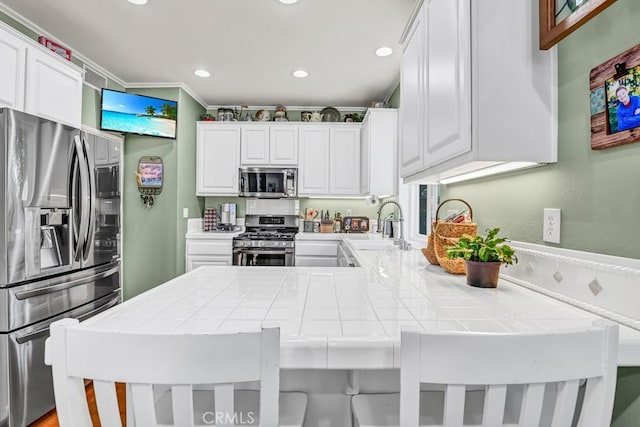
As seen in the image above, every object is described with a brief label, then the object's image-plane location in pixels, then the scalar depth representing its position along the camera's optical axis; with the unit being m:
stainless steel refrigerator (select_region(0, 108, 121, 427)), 1.77
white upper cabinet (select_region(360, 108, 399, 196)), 3.56
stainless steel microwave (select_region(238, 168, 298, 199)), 4.19
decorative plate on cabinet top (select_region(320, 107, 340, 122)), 4.35
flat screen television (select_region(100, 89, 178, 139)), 3.42
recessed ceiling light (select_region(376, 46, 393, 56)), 2.90
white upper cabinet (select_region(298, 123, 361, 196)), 4.24
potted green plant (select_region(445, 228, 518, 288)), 1.28
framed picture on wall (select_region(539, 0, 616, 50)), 0.97
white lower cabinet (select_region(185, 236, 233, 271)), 3.95
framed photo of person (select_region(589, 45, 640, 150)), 0.90
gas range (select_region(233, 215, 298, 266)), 3.94
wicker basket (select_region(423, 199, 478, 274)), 1.56
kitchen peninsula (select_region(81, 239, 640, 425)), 0.77
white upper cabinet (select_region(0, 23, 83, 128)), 1.97
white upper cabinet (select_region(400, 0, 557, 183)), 1.16
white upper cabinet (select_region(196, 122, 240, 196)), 4.22
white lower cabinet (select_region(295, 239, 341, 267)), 3.99
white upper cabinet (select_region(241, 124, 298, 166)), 4.22
